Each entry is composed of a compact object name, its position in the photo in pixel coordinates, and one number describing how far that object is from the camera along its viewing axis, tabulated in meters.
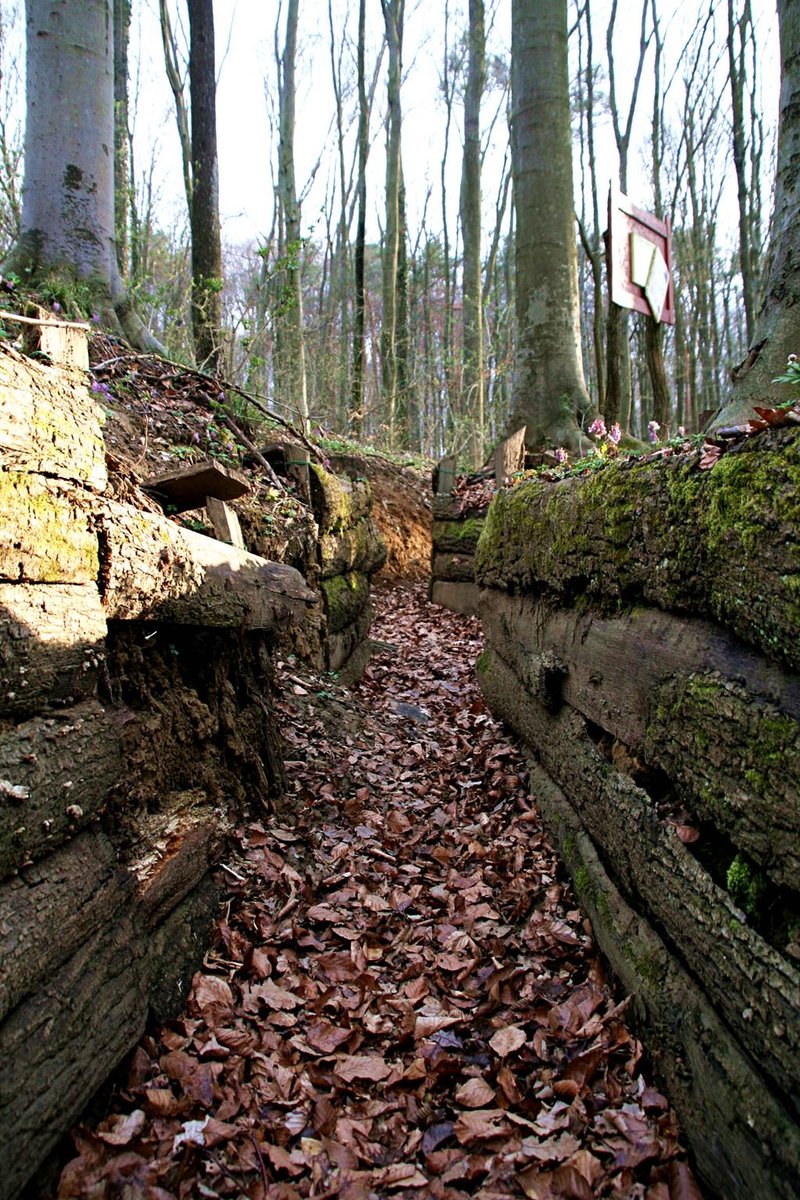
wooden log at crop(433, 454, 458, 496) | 10.47
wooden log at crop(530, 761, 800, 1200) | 1.64
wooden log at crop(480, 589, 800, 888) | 1.81
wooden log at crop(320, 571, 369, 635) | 6.36
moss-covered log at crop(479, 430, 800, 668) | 1.81
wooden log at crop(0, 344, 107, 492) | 2.14
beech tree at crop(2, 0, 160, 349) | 6.88
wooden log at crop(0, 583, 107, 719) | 2.05
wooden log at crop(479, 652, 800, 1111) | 1.66
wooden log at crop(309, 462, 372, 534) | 6.60
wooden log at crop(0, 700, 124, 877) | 1.93
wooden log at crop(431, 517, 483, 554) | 9.74
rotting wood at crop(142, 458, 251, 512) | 3.84
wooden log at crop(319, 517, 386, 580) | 6.54
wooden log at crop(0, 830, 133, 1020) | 1.82
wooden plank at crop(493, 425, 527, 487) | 7.94
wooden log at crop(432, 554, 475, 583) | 9.66
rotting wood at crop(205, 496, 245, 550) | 4.31
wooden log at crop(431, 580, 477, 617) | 9.62
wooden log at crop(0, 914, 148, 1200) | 1.71
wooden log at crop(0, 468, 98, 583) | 2.08
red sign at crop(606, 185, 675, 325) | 5.16
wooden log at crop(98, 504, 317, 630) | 2.58
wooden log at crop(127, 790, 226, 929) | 2.57
